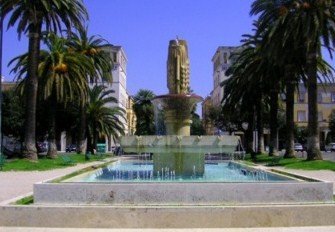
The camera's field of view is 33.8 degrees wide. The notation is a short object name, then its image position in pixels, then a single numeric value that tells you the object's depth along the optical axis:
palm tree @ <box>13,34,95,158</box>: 38.06
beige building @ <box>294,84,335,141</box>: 98.54
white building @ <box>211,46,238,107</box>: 104.50
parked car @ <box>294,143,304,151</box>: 80.81
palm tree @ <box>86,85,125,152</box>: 54.41
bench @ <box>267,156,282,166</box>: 32.19
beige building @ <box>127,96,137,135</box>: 127.00
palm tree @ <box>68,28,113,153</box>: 47.03
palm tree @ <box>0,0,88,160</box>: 31.33
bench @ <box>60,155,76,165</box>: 33.03
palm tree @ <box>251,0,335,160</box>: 30.28
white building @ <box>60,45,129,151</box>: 102.00
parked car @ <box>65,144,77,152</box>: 85.07
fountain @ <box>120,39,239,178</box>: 14.91
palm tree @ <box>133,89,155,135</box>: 93.12
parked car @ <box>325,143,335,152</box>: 81.32
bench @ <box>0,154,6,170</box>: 27.12
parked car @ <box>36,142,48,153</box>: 69.61
